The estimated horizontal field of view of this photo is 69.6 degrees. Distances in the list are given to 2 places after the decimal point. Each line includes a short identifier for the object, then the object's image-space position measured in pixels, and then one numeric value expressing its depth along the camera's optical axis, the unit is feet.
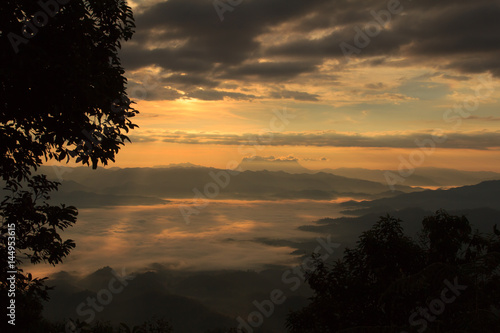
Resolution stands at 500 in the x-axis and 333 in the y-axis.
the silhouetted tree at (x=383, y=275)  43.68
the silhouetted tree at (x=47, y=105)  26.58
